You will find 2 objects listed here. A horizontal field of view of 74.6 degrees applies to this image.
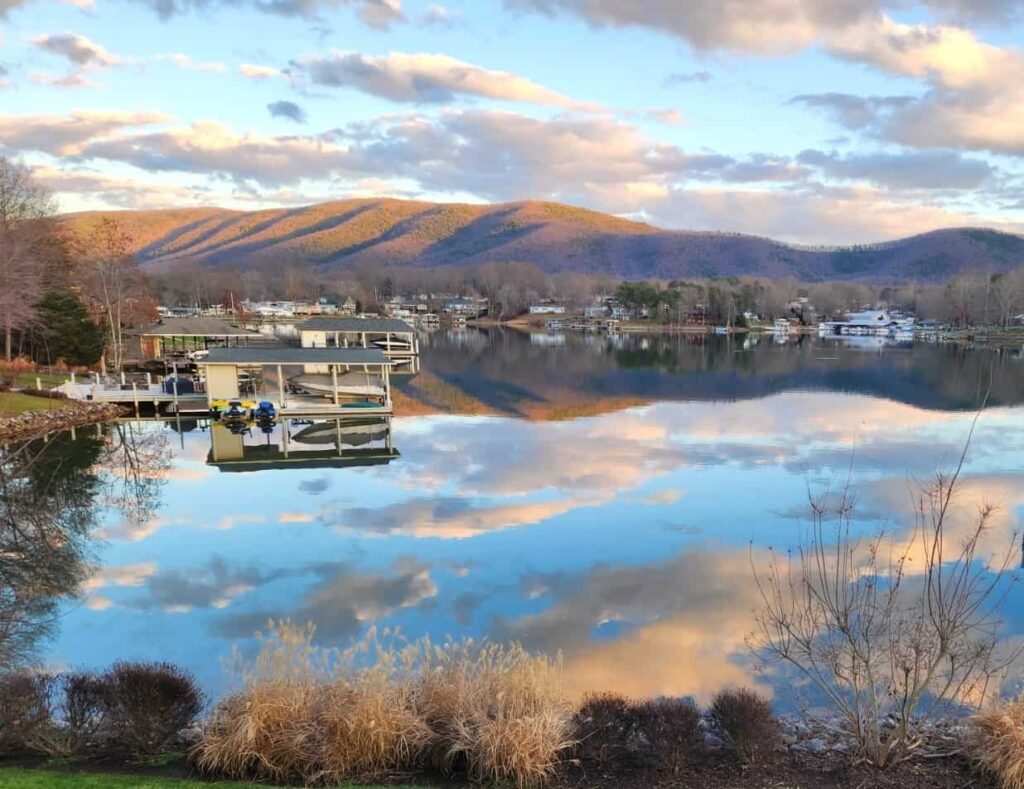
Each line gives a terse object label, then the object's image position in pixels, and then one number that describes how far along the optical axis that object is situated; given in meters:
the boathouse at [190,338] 43.59
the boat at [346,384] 35.19
